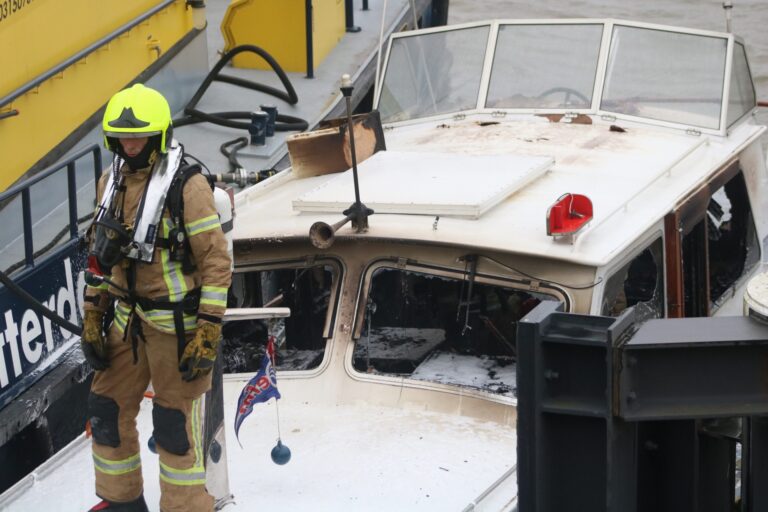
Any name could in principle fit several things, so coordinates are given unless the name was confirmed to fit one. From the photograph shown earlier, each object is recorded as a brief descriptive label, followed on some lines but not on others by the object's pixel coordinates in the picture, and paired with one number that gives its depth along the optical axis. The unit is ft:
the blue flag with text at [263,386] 31.60
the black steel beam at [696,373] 24.76
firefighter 28.96
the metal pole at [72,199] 42.60
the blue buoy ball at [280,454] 31.83
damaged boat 33.35
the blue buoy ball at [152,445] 32.65
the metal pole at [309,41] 62.34
